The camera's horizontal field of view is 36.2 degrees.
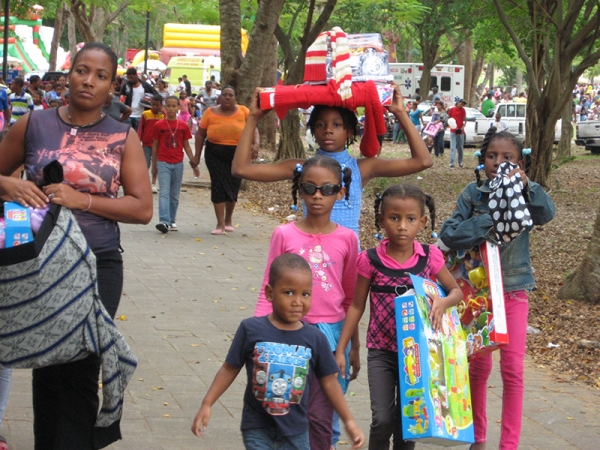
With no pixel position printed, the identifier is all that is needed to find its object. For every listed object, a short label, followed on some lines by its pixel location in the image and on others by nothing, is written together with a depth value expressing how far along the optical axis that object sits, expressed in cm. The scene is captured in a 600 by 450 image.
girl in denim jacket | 470
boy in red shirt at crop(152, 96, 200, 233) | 1177
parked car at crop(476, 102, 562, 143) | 3278
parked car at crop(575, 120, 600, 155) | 2983
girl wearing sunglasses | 399
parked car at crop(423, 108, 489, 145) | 3319
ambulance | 4469
